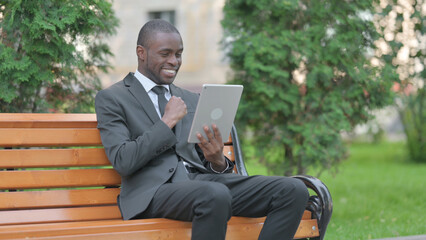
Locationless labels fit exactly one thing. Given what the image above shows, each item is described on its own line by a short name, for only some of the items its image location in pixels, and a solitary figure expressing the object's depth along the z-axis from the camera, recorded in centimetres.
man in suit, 653
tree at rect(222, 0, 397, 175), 1234
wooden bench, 717
